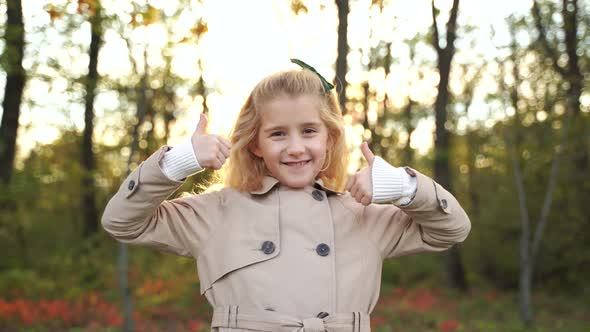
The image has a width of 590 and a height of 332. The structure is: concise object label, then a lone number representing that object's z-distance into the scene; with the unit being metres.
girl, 2.34
